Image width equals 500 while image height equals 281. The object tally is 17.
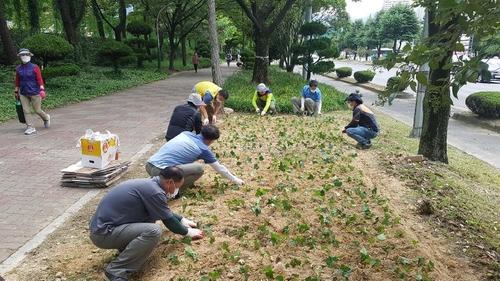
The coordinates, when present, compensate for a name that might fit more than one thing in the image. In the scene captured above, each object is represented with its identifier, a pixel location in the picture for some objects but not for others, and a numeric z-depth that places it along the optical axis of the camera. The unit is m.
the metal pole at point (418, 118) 10.26
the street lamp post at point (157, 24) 27.47
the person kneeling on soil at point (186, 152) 5.15
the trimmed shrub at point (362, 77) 26.58
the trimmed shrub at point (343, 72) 31.98
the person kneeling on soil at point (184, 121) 6.57
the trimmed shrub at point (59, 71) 15.77
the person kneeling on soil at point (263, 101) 12.09
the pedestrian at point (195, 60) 31.31
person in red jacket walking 9.05
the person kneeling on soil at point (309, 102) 12.56
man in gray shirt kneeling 3.74
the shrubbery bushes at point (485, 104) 14.08
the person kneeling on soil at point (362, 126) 8.62
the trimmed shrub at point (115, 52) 20.86
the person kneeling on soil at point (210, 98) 8.88
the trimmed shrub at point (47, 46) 15.52
